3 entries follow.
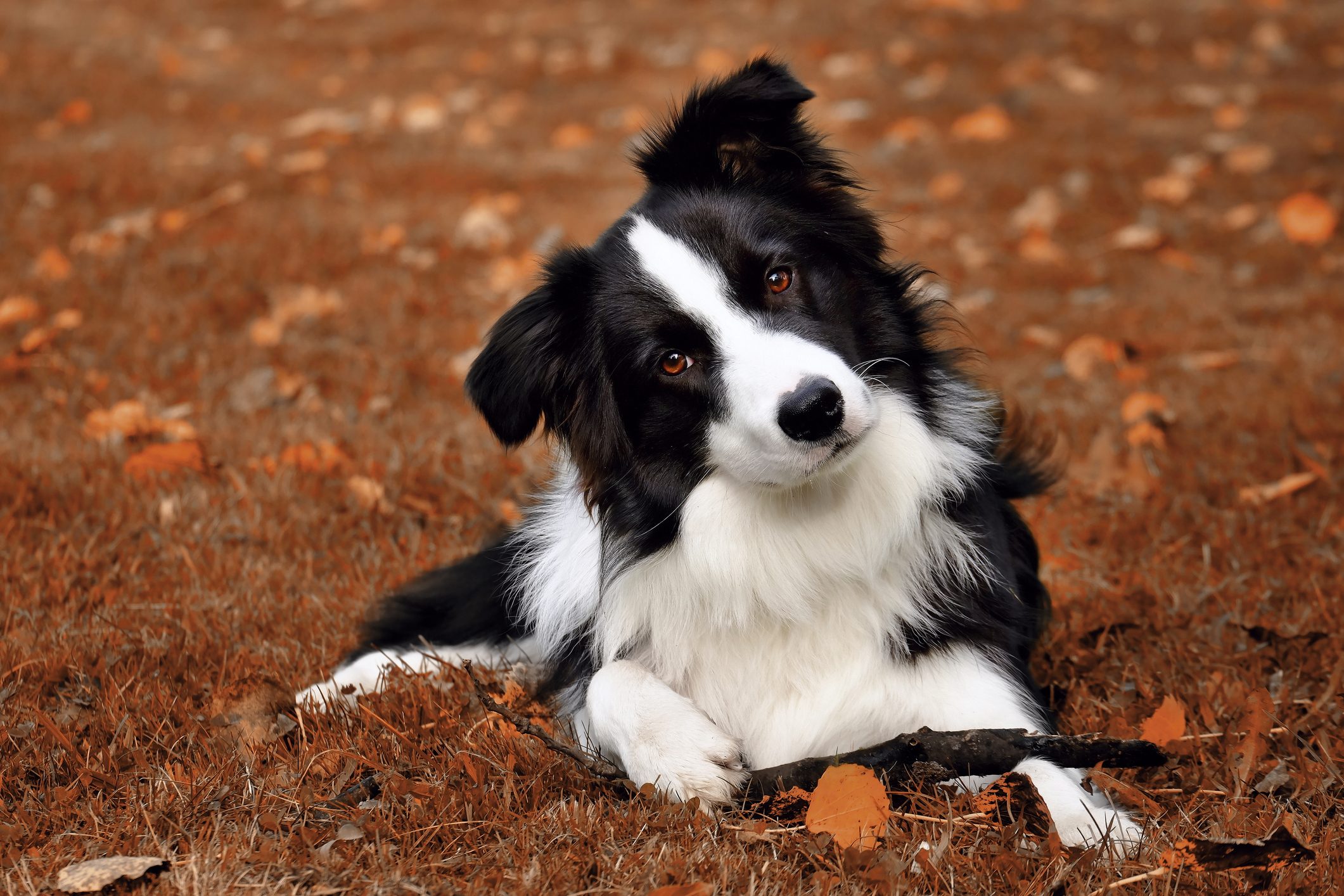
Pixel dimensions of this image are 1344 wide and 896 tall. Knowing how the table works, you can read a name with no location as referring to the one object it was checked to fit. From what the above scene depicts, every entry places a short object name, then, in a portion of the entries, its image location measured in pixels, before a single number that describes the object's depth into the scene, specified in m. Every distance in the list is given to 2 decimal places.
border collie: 2.55
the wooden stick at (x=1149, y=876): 2.08
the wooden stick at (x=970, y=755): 2.33
